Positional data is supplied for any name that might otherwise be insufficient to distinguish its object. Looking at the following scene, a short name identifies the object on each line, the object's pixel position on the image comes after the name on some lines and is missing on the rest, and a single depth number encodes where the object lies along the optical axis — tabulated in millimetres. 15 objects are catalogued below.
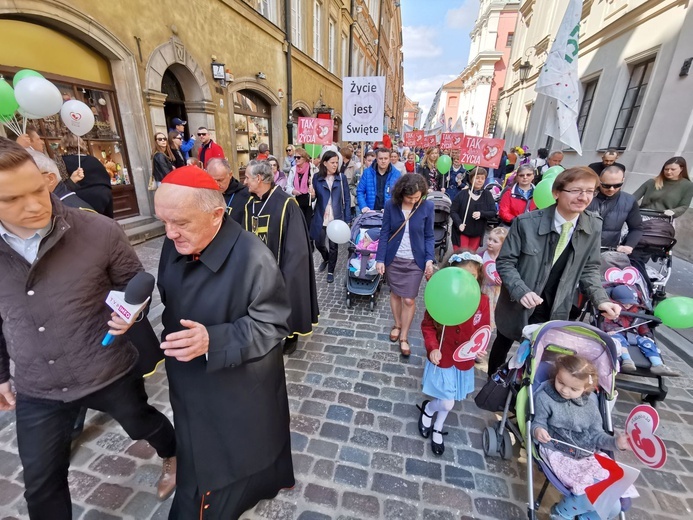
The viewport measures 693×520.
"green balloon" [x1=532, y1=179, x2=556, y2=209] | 3742
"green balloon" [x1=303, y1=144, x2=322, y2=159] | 7750
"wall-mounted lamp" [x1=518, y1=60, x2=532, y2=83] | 13453
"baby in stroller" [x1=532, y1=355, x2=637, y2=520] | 1808
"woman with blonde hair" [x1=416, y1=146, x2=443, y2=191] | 9378
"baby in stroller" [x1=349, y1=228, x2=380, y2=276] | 4699
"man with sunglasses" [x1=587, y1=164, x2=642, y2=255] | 3566
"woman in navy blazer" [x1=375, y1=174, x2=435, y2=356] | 3473
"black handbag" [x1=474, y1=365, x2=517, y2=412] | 2400
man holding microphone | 1377
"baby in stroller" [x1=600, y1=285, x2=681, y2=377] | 2838
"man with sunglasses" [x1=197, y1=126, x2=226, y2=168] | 6766
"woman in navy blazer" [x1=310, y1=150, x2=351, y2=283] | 5312
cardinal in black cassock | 1351
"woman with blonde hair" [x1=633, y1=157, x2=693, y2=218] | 4434
